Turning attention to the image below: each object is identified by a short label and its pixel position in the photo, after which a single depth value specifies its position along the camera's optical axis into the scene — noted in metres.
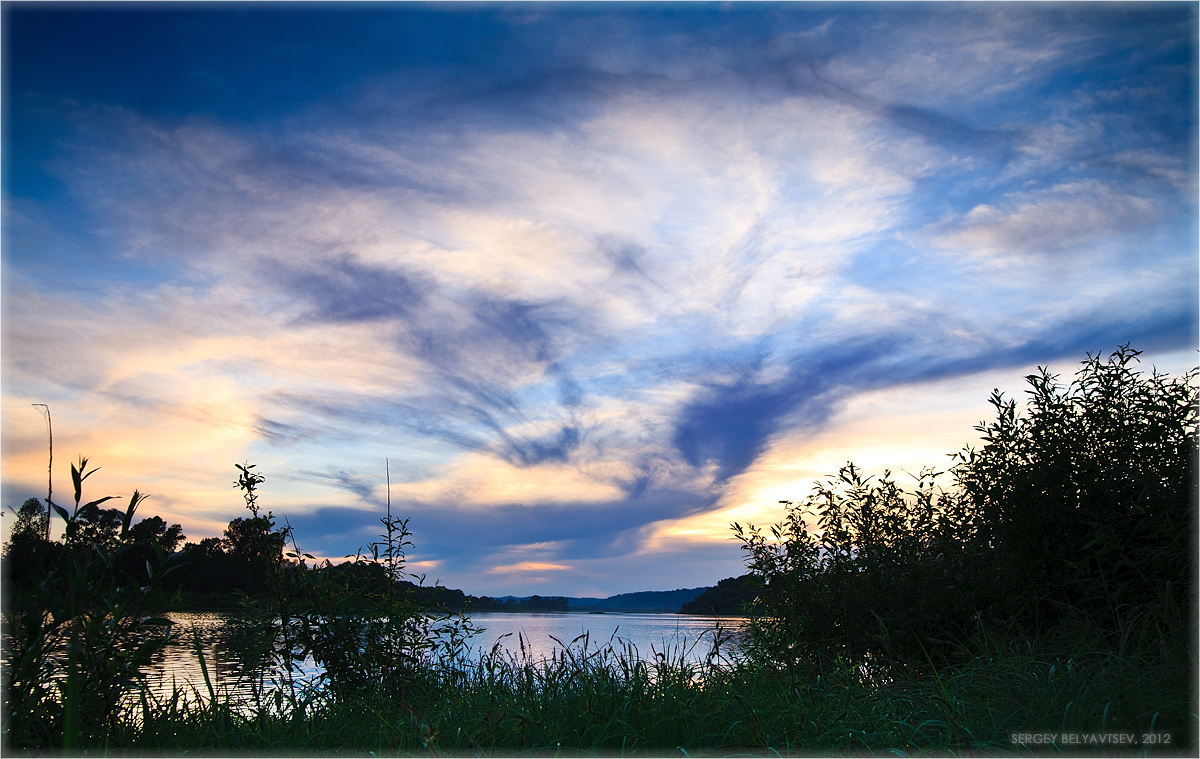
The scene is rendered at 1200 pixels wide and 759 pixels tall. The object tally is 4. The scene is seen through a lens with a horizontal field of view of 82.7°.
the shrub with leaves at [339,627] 6.47
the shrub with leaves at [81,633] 3.66
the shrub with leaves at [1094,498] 5.93
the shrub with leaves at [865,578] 6.65
